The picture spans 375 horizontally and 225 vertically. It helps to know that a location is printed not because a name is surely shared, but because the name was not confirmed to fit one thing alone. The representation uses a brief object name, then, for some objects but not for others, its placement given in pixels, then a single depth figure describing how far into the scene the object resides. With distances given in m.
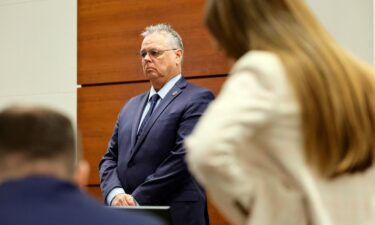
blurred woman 2.50
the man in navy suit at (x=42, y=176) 1.92
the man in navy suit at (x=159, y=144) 3.99
